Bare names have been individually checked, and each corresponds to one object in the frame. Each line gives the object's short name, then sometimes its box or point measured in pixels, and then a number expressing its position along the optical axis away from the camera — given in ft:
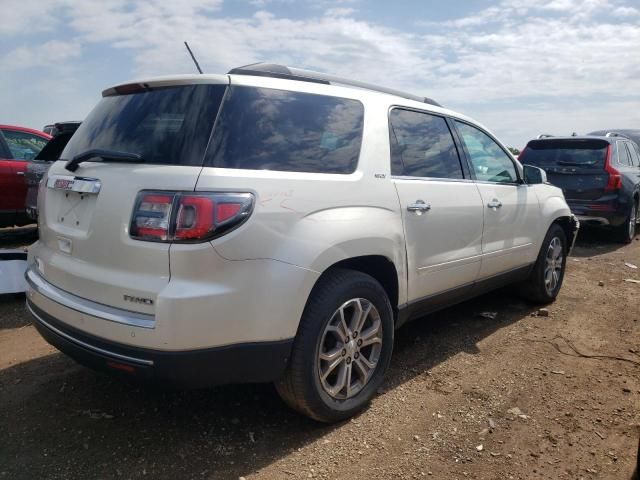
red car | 23.73
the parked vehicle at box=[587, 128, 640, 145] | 43.06
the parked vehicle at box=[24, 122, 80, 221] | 19.22
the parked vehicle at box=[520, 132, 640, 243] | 26.96
